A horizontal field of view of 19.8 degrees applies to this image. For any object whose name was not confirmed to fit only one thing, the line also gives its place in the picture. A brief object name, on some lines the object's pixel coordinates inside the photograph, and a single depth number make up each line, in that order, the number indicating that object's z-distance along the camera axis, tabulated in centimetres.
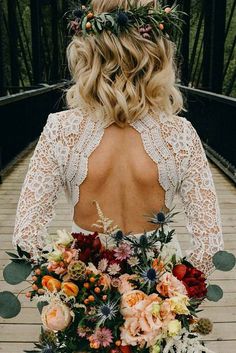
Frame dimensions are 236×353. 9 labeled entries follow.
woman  187
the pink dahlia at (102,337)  160
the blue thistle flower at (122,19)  182
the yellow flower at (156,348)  161
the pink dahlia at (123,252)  164
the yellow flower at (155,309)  159
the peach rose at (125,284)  164
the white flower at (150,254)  171
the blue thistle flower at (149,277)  162
